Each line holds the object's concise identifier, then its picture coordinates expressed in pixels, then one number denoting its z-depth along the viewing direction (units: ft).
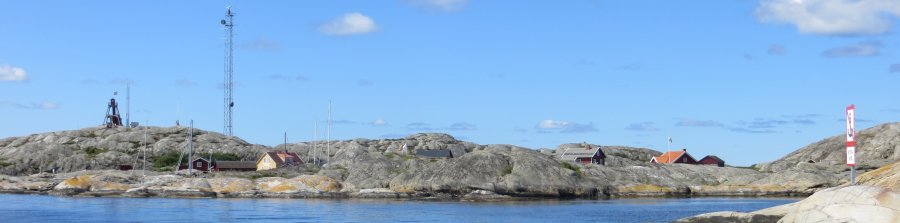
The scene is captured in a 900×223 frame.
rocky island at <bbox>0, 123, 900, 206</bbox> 356.59
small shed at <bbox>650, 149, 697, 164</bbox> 528.63
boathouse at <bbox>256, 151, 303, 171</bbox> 522.47
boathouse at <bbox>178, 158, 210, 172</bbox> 526.98
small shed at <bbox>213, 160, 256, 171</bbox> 518.78
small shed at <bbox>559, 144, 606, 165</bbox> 509.76
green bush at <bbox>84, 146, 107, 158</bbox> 556.92
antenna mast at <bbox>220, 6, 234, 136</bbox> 568.00
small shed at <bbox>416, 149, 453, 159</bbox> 543.80
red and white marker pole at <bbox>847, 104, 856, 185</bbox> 112.78
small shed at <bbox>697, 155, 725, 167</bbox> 556.10
